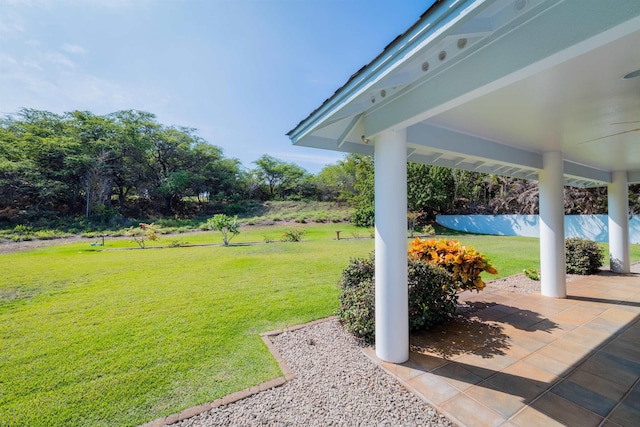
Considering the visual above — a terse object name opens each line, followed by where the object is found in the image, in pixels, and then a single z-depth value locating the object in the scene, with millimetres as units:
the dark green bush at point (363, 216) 20769
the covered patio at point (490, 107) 1335
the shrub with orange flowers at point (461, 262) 3660
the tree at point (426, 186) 19734
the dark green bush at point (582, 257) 6277
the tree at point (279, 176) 32344
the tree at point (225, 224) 12312
